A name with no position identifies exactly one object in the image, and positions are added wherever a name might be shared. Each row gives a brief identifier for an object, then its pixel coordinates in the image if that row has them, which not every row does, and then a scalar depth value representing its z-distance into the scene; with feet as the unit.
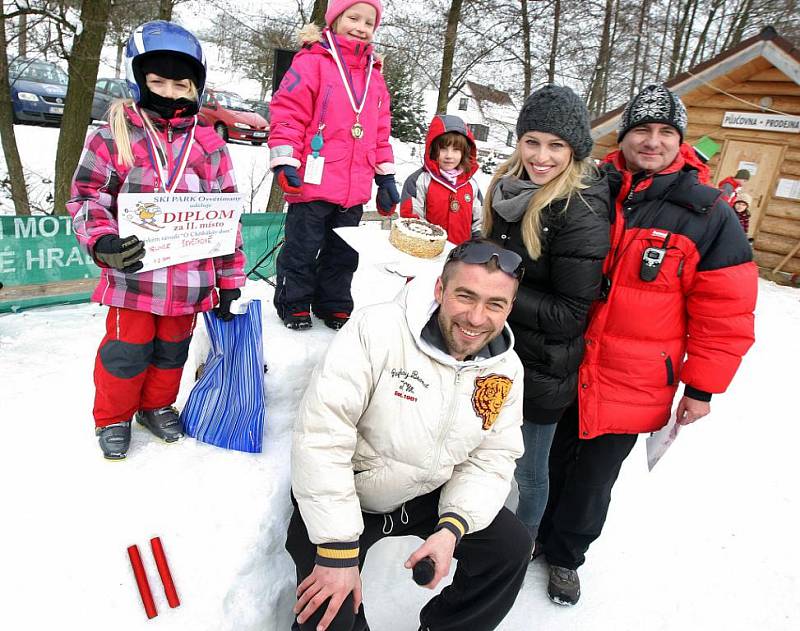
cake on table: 8.89
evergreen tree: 72.43
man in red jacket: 7.03
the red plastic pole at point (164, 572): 6.32
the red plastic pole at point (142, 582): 6.14
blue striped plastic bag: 8.39
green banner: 12.85
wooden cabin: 29.58
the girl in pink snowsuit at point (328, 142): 9.52
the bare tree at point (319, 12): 20.38
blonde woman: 7.09
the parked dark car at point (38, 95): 41.75
